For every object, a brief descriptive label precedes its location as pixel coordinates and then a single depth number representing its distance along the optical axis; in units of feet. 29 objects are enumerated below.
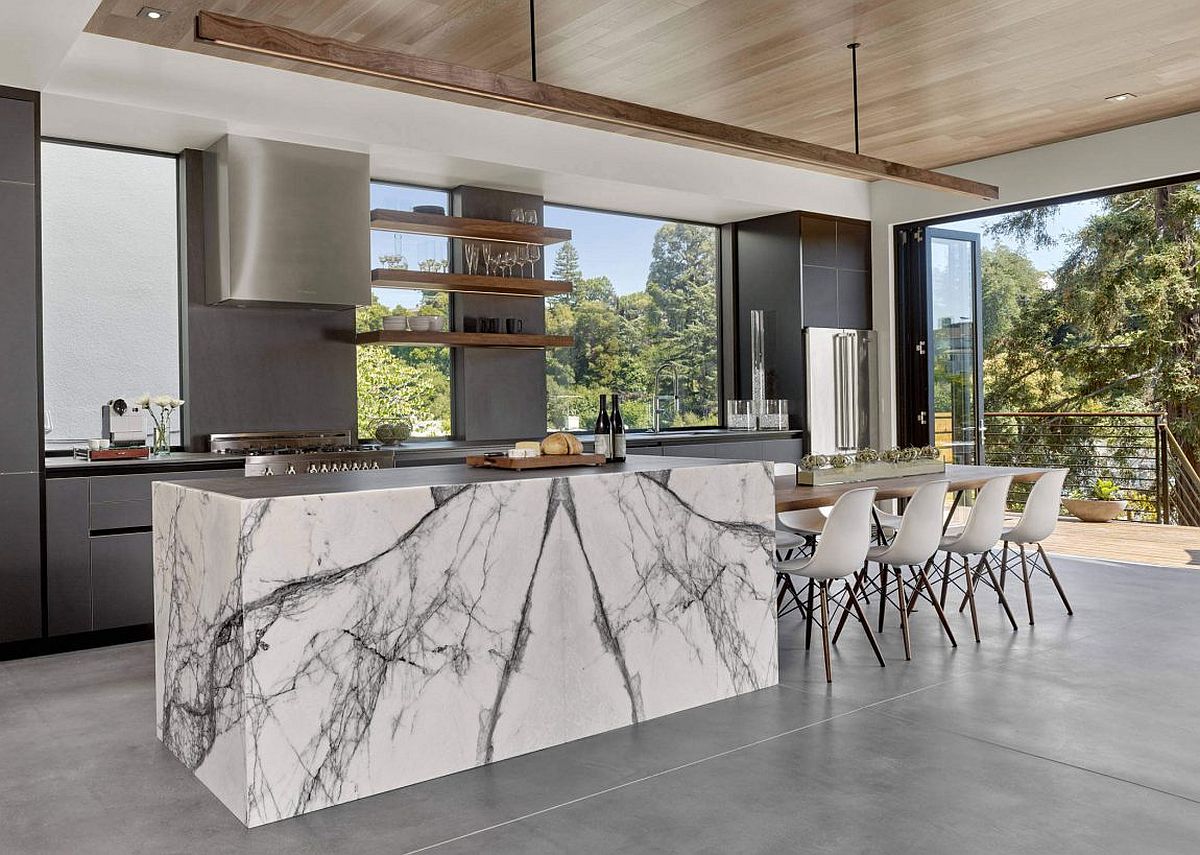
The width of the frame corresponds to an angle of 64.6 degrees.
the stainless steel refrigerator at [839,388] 24.81
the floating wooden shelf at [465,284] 19.03
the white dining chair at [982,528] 14.76
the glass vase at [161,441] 16.85
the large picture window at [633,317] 23.31
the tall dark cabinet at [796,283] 24.72
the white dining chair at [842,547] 12.58
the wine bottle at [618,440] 12.41
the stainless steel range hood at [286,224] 16.47
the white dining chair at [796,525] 16.07
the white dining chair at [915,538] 13.62
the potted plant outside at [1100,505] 28.60
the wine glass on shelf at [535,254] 20.92
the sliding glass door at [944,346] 25.23
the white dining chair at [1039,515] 15.58
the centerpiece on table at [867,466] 14.61
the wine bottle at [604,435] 12.42
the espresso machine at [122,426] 15.78
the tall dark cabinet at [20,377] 14.07
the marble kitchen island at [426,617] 8.54
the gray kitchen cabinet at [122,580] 14.79
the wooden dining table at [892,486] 12.99
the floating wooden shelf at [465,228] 18.94
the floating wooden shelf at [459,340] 18.75
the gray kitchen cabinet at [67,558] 14.39
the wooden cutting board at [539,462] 11.41
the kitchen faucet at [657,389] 25.05
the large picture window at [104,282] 16.56
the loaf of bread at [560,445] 11.82
